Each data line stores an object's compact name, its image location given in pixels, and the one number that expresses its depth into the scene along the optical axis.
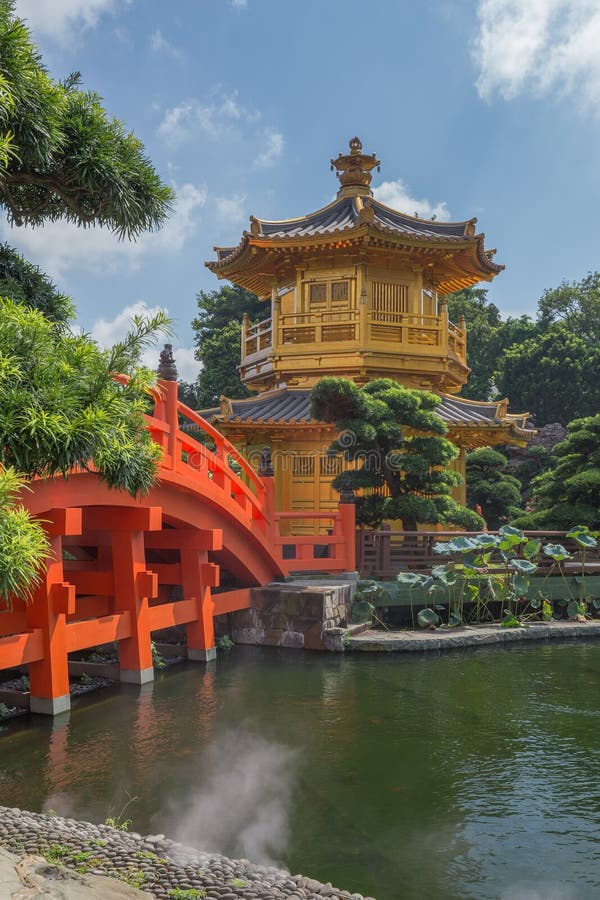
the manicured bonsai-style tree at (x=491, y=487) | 22.34
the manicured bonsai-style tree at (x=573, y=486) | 14.90
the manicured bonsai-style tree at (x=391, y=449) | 13.04
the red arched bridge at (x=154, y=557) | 8.09
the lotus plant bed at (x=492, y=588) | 12.73
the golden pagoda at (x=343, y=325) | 16.05
